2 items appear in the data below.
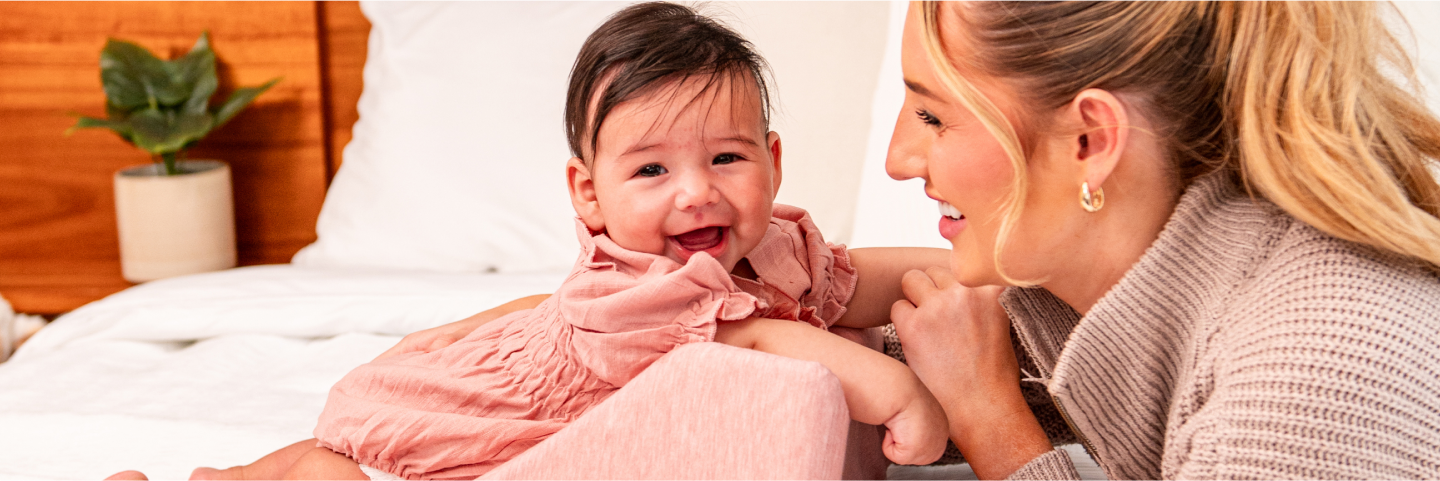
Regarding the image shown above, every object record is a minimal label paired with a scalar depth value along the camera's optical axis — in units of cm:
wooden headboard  227
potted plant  211
